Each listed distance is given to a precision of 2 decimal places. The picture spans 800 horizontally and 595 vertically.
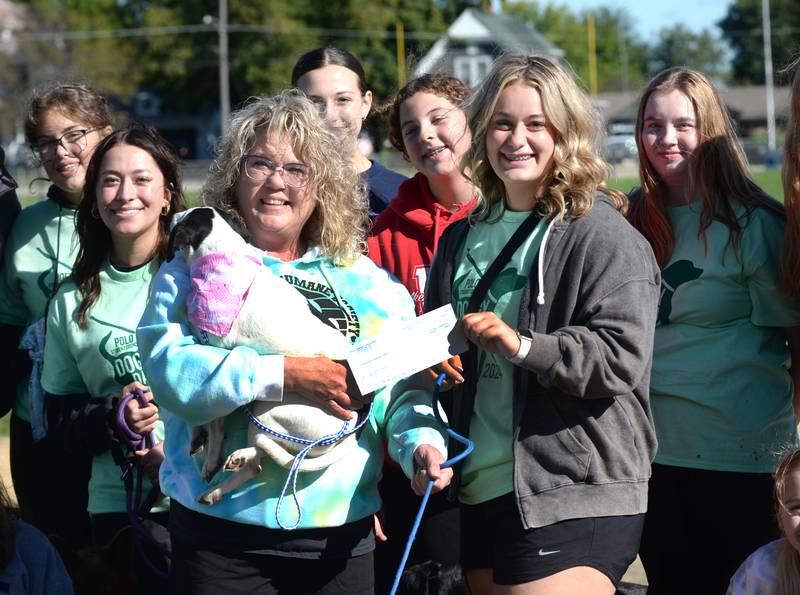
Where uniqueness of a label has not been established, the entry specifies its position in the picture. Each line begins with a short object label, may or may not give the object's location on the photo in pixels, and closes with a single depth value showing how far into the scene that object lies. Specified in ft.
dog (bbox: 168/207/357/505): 17.26
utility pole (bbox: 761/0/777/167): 369.05
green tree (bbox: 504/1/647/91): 547.90
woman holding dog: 17.08
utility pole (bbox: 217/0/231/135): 309.83
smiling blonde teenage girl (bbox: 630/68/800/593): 21.99
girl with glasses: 26.37
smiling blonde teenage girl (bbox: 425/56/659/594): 17.01
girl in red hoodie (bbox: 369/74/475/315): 25.31
